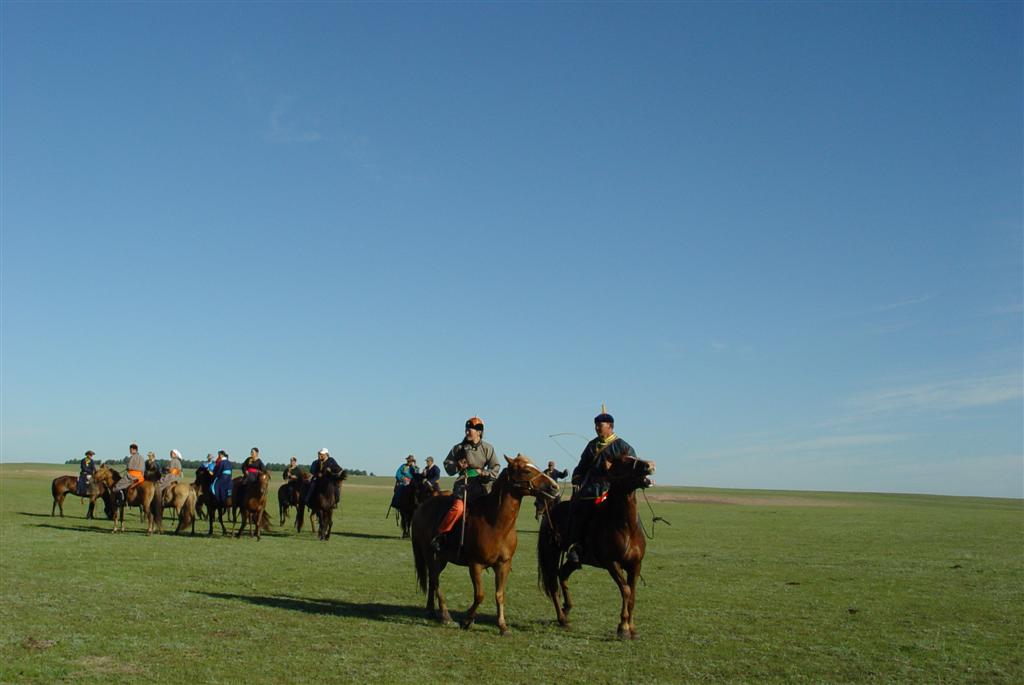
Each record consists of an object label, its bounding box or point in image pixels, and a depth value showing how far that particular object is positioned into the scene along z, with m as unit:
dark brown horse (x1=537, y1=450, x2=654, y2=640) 10.50
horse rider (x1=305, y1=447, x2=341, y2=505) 26.91
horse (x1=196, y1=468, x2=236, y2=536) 27.46
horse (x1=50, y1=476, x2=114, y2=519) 31.74
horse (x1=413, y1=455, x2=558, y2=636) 11.18
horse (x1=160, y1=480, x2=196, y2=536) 26.70
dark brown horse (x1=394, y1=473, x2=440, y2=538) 25.69
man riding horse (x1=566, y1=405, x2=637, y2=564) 11.37
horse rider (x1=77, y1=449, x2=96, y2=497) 32.56
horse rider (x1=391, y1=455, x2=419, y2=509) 26.69
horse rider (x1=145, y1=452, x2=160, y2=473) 29.75
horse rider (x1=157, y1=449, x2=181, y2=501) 27.19
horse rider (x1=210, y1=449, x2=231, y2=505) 27.30
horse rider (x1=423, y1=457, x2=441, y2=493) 26.52
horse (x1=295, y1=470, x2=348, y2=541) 26.00
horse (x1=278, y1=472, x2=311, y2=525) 29.06
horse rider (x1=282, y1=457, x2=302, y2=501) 29.45
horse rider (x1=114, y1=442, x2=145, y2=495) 27.89
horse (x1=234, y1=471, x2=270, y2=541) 25.81
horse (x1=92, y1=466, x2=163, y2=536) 26.81
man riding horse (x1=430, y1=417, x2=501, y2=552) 11.96
